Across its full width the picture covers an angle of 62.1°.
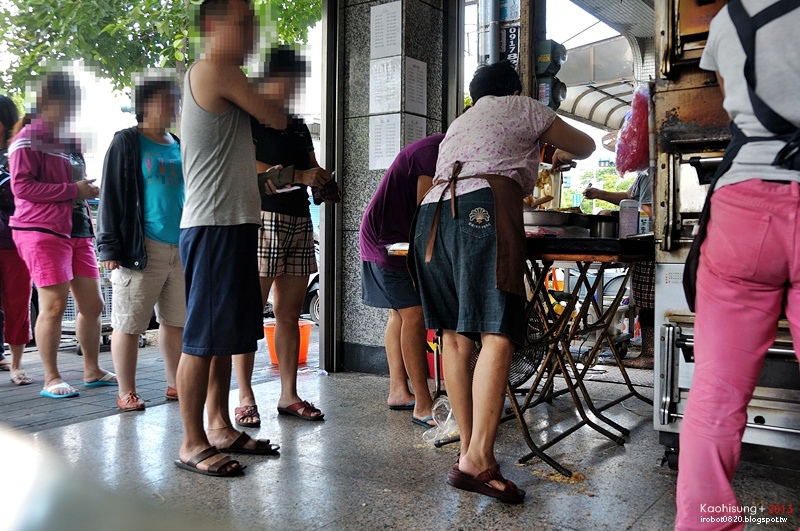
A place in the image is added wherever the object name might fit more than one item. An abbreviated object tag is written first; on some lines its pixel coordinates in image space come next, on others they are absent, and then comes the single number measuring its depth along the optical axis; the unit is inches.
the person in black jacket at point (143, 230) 157.2
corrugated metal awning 474.0
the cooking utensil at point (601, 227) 141.6
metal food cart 109.7
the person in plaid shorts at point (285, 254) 143.6
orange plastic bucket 229.0
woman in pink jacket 178.4
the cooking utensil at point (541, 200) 152.8
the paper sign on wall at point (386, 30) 197.5
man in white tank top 110.1
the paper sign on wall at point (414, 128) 198.7
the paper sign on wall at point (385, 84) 198.1
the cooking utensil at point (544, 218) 125.8
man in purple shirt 144.2
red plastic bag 128.4
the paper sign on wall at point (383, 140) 198.4
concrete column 204.1
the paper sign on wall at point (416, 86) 199.0
